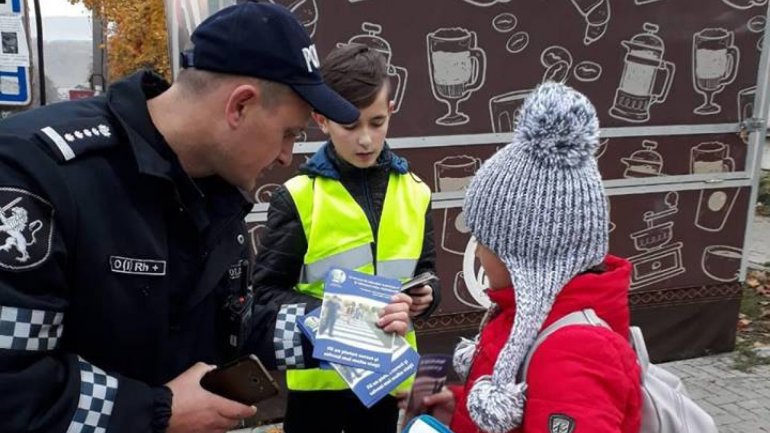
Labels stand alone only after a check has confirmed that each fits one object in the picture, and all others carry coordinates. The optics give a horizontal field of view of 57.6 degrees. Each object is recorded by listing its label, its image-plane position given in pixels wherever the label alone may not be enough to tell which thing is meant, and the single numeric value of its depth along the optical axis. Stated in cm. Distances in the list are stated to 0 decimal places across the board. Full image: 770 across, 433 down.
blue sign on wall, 357
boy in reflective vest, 248
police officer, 132
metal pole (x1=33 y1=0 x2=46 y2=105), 404
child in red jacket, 153
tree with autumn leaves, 1630
